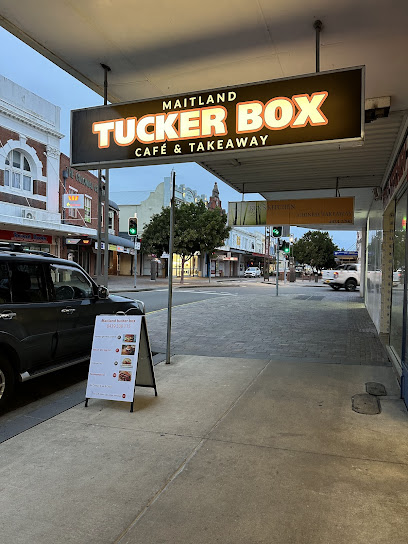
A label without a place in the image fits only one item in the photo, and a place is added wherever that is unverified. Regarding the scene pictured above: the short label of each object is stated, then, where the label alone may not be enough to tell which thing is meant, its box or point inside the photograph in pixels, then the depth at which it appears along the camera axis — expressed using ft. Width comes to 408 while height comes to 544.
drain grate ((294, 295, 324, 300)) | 67.73
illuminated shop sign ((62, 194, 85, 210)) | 83.25
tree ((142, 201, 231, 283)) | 111.55
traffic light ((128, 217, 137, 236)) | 70.59
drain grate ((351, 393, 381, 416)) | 15.66
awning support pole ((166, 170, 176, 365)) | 21.54
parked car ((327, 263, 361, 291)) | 90.07
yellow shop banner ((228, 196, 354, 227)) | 40.86
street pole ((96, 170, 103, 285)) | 28.32
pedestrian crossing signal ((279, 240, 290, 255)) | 88.58
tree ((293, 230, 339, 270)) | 202.18
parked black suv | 15.85
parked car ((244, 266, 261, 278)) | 208.74
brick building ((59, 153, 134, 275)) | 89.56
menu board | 15.60
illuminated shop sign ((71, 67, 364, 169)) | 13.43
